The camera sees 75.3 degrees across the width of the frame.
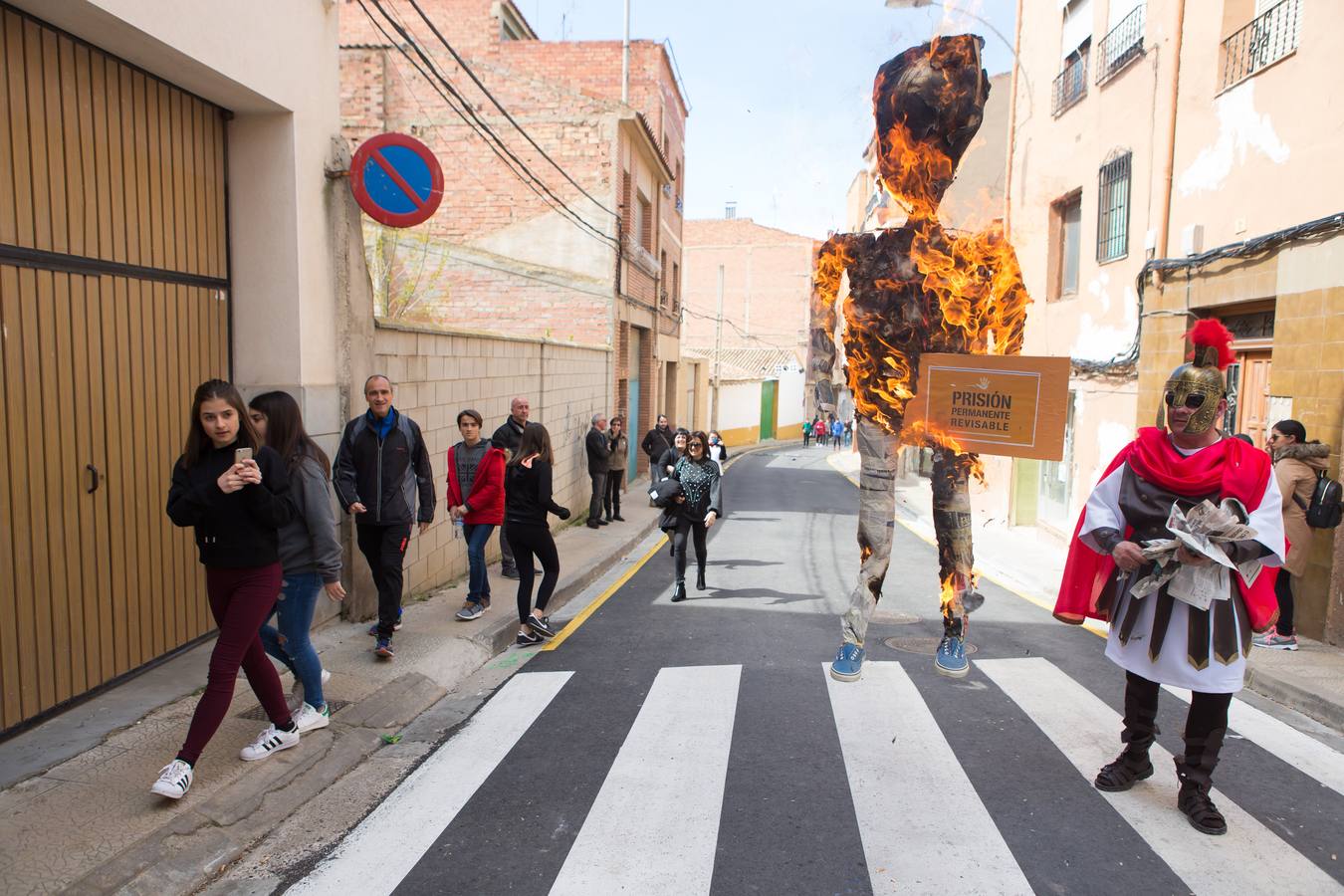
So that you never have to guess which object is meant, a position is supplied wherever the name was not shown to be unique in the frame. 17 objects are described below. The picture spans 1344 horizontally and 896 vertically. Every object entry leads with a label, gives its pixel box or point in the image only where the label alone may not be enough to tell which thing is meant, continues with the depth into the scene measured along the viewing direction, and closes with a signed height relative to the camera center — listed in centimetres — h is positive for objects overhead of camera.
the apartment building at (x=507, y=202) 1798 +359
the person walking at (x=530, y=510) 667 -104
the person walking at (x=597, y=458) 1369 -129
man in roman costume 368 -71
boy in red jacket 706 -99
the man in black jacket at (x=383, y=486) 584 -77
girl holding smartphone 376 -67
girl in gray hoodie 438 -80
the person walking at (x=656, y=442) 1671 -127
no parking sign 671 +151
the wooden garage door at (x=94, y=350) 441 +9
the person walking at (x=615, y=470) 1462 -157
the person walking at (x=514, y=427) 834 -50
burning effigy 459 +45
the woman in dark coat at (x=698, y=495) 903 -120
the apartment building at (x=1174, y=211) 759 +208
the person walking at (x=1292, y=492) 671 -77
